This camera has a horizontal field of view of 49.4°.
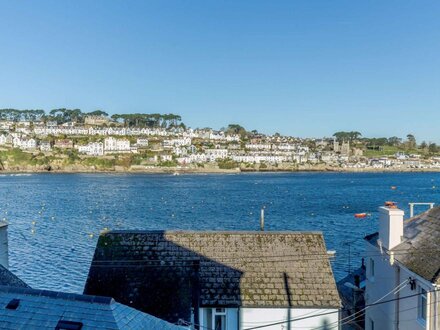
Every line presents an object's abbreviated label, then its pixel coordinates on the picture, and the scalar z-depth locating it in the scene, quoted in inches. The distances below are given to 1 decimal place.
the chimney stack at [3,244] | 525.5
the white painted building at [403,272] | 490.6
